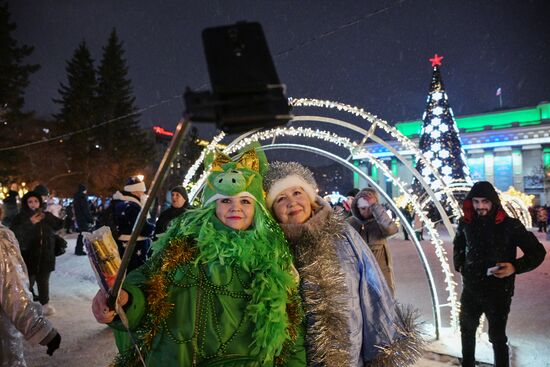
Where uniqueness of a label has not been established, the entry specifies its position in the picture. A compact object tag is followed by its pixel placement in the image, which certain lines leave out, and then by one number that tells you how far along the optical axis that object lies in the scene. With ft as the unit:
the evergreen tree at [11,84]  70.54
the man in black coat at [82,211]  36.06
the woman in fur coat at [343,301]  7.26
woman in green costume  6.53
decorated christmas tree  78.64
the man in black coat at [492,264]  11.80
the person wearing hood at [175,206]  19.48
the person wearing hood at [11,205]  23.97
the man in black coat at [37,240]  19.63
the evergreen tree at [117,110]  122.52
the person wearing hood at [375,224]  14.85
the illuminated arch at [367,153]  16.01
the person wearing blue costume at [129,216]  18.92
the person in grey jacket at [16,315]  8.28
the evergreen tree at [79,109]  116.16
